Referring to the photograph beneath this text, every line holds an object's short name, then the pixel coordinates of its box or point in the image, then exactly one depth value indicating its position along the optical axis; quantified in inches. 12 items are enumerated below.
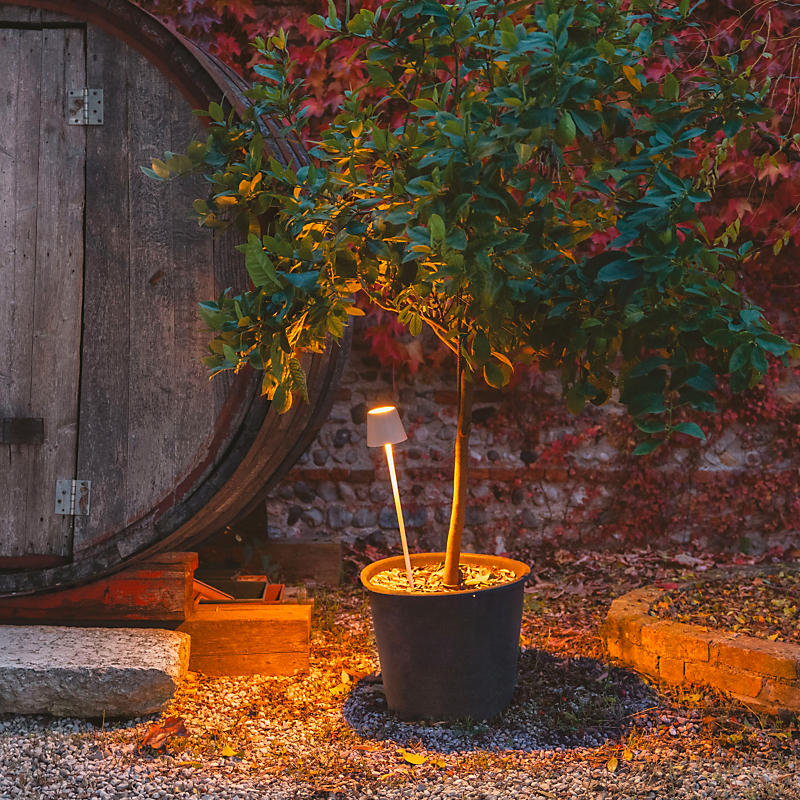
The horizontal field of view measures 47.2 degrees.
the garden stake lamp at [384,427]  102.5
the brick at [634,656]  114.1
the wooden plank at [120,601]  107.4
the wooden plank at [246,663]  114.8
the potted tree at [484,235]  73.5
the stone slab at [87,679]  97.0
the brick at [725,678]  103.0
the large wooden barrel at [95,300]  102.4
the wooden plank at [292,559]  158.4
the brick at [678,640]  108.5
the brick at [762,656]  100.0
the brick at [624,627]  116.7
